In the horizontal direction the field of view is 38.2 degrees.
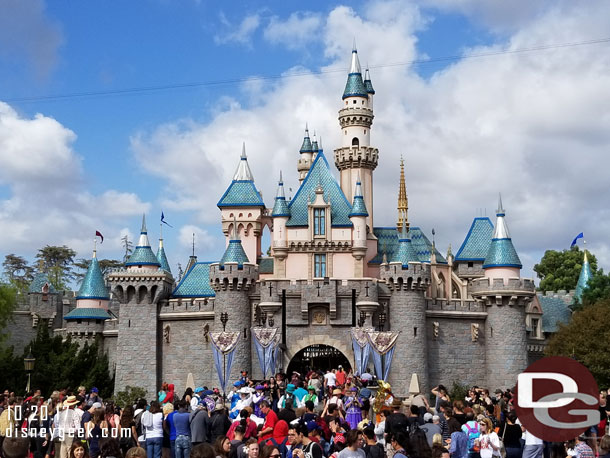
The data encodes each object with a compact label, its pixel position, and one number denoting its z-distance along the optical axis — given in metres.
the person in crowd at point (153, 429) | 15.76
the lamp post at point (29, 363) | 29.85
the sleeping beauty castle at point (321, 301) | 42.34
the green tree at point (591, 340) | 42.41
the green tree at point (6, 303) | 44.69
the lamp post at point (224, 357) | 39.55
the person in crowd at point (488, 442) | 13.88
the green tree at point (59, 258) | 85.06
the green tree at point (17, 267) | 86.06
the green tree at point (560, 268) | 71.88
